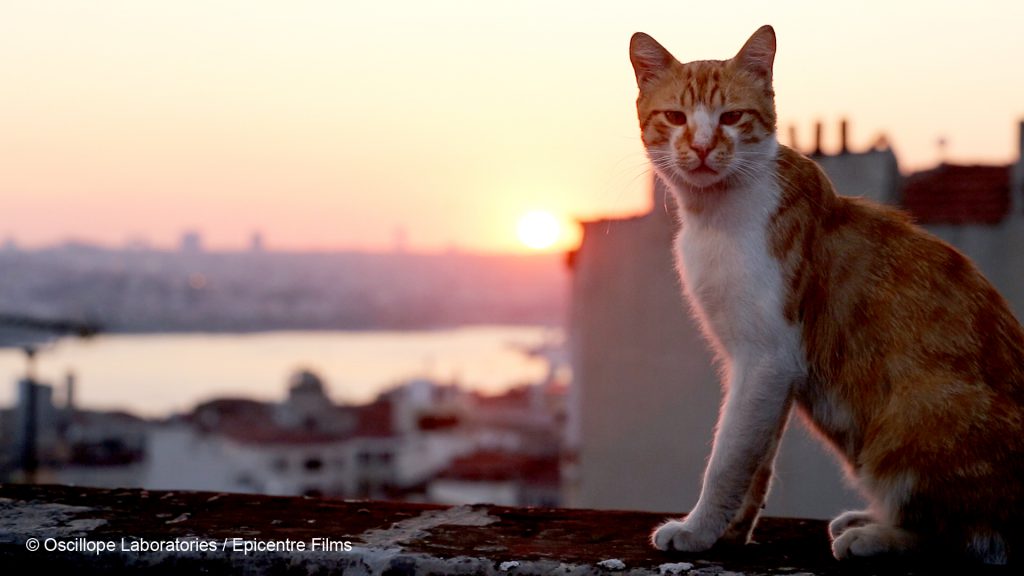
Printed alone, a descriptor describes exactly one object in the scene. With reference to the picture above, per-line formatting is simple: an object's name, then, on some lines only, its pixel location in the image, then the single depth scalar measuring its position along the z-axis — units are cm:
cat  120
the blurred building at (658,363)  622
